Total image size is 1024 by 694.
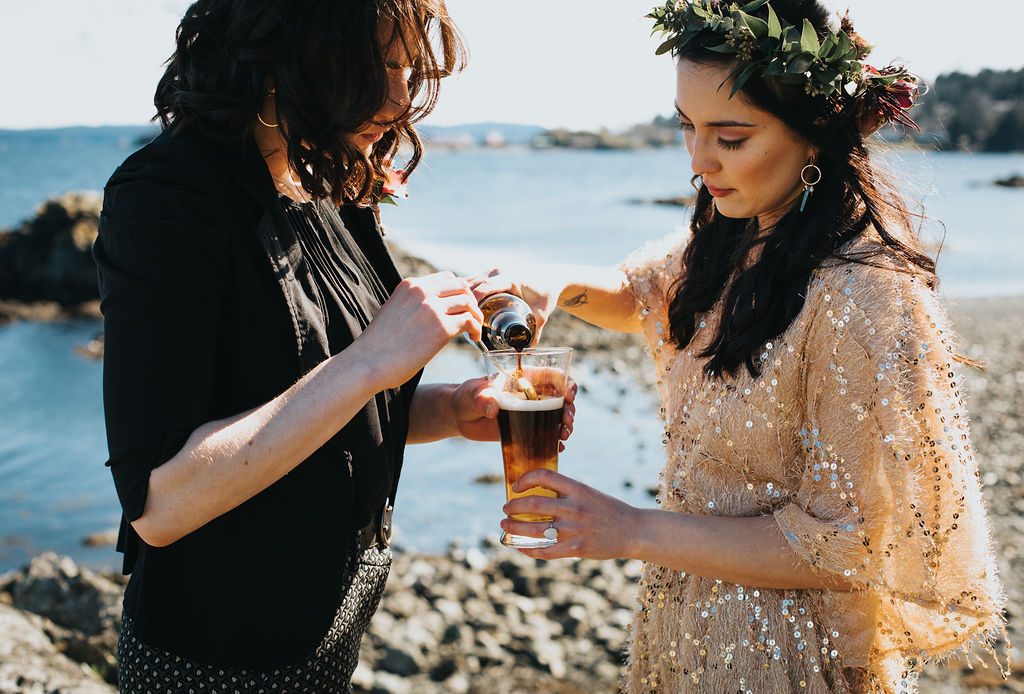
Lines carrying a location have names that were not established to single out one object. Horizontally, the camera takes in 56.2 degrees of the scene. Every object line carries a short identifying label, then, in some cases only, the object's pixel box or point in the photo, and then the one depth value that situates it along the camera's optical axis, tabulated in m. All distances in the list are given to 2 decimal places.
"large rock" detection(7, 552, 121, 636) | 5.71
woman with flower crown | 2.37
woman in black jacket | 2.08
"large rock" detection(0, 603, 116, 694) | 3.78
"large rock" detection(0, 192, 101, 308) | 17.91
